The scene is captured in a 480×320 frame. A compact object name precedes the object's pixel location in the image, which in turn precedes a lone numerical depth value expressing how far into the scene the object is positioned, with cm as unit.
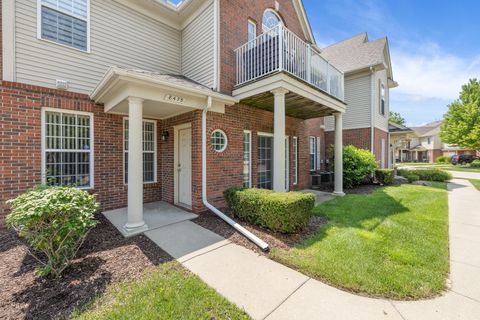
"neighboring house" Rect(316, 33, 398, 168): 1259
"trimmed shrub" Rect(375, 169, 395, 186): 1135
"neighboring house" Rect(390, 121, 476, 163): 4409
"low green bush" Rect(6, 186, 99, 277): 291
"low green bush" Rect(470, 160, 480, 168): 2698
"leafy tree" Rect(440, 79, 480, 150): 2397
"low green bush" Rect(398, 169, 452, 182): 1319
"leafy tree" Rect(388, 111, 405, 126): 5216
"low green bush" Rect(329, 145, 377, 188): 1035
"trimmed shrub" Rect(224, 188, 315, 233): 452
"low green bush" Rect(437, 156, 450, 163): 3679
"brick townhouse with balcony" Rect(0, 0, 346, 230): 500
